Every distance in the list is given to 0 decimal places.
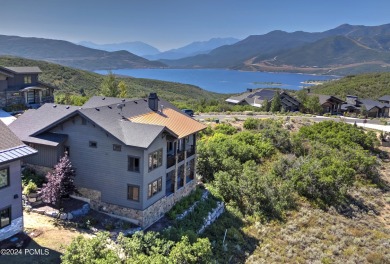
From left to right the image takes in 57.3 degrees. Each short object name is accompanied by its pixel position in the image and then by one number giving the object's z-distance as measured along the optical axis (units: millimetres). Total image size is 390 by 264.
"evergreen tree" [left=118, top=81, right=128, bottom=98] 58350
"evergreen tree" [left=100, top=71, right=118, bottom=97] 56750
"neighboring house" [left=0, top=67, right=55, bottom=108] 41500
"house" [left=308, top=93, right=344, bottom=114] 74944
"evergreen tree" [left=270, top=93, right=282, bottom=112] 71500
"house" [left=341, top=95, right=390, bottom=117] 74188
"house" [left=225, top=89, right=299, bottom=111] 74438
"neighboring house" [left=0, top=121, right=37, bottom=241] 16656
